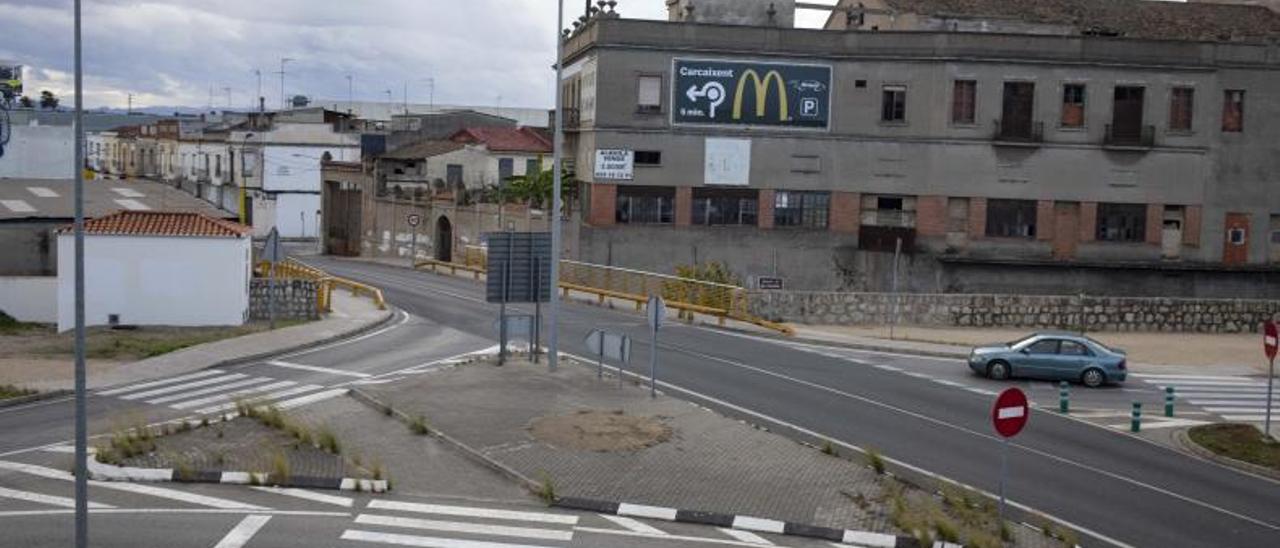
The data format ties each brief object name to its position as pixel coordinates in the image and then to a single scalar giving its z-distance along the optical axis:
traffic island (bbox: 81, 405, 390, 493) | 18.55
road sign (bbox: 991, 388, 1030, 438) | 16.27
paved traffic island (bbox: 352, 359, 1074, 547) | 17.08
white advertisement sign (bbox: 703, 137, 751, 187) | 50.41
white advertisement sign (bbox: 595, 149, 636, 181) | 50.12
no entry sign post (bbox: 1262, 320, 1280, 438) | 25.25
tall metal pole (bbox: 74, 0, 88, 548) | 12.16
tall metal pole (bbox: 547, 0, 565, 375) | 26.33
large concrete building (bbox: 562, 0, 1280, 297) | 50.12
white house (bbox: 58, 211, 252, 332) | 34.62
